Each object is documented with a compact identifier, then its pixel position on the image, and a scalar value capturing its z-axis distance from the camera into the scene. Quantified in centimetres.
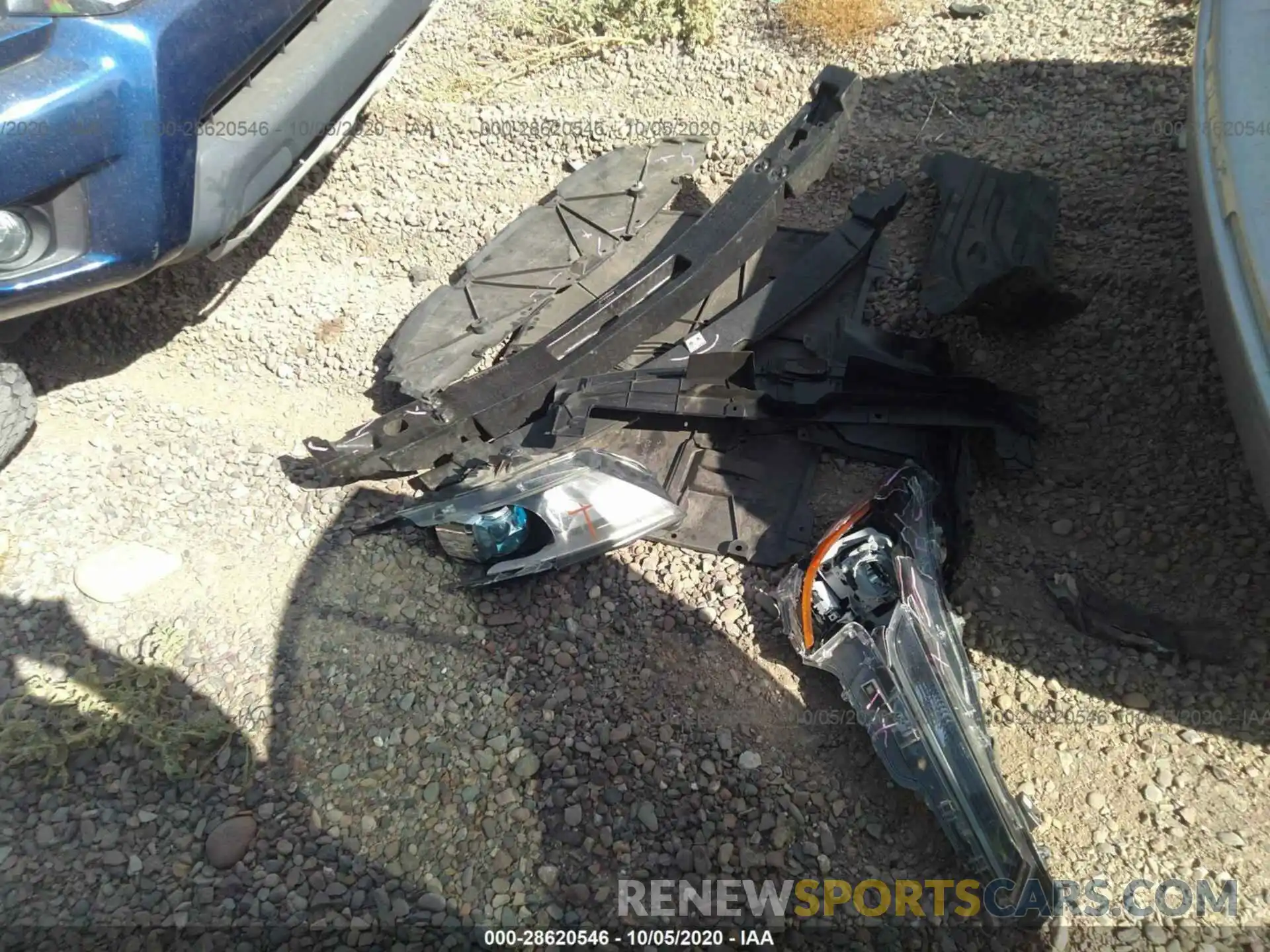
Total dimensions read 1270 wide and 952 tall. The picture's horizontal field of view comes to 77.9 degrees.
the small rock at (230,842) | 213
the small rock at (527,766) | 227
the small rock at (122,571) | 267
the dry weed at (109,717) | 228
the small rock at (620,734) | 232
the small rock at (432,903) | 206
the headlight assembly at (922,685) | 203
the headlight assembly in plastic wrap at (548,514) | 262
